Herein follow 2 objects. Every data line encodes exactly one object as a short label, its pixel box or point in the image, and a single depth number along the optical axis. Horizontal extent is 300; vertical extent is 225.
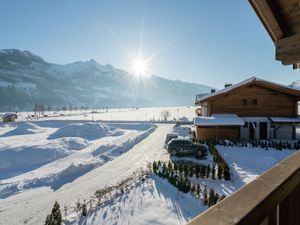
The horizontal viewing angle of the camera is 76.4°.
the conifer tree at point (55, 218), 7.18
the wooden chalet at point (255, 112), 21.06
